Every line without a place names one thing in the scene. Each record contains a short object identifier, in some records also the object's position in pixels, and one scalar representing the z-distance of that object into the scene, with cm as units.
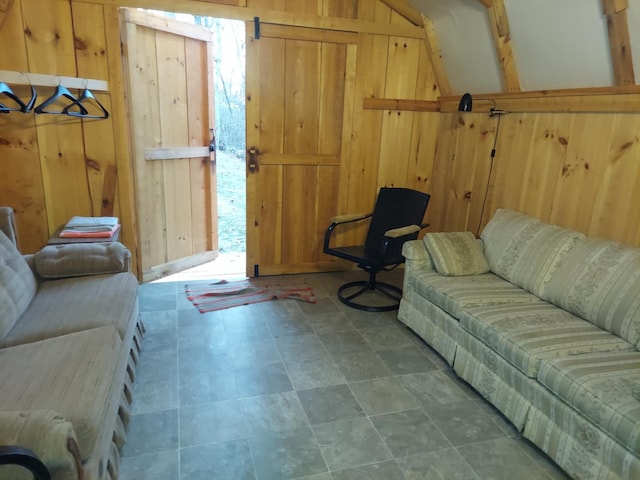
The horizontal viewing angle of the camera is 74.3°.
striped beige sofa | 158
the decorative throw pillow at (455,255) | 268
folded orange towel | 255
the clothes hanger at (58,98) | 258
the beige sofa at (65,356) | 106
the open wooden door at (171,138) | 327
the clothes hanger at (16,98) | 231
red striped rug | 315
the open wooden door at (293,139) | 333
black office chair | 308
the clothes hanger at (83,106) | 277
